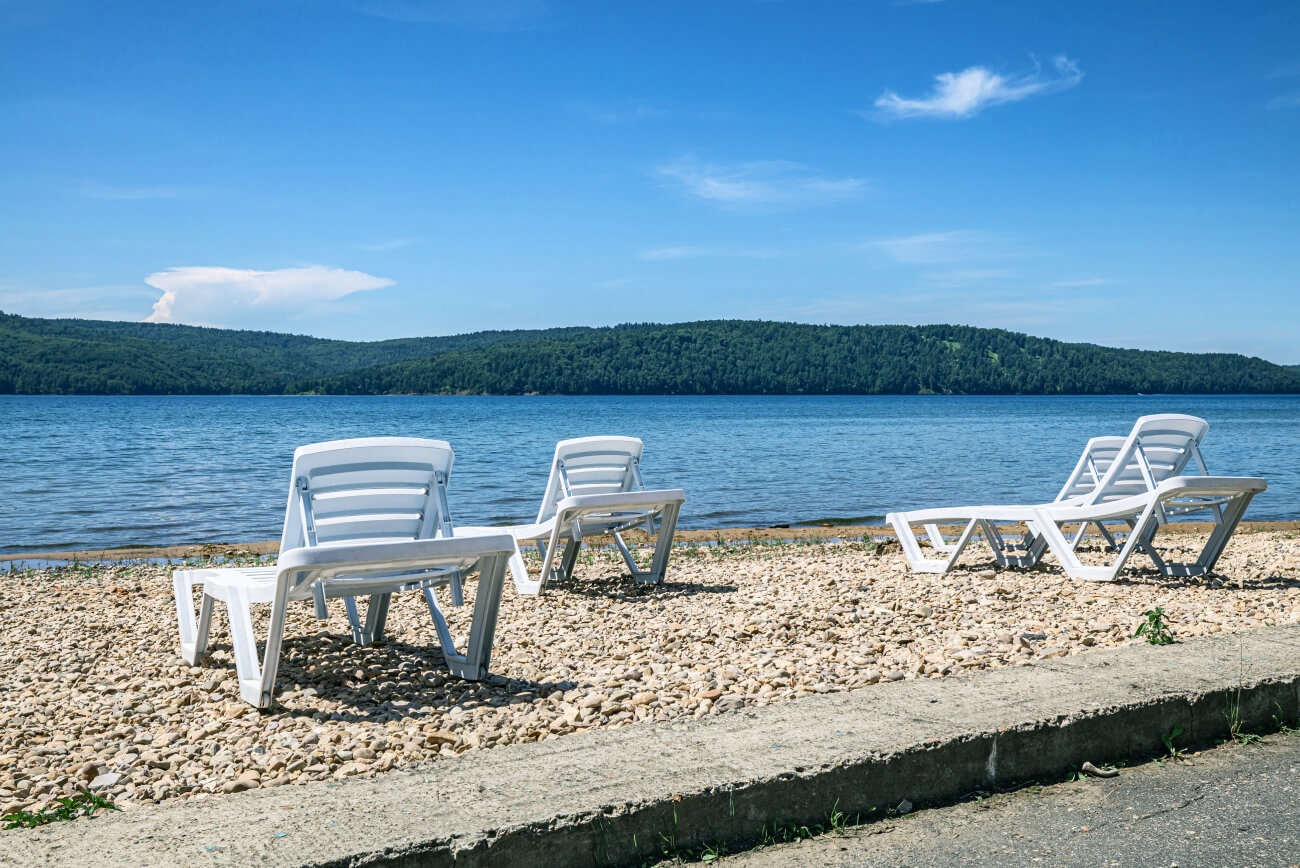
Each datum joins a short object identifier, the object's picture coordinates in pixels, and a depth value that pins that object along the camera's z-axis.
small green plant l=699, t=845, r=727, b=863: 2.85
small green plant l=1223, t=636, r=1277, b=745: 3.80
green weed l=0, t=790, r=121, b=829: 3.08
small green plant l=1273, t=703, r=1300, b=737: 3.89
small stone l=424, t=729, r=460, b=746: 3.95
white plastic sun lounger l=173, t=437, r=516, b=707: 4.33
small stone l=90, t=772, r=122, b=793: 3.60
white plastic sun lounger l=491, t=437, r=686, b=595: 7.59
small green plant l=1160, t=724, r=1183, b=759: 3.65
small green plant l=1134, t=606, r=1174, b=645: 4.88
